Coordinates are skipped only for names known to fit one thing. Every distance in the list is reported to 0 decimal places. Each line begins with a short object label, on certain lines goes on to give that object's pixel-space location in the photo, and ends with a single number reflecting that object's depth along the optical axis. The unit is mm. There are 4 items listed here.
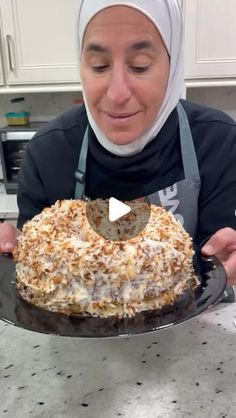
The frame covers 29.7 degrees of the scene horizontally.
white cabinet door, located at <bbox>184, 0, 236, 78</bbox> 1737
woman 783
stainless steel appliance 1941
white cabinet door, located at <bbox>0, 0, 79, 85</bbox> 1773
